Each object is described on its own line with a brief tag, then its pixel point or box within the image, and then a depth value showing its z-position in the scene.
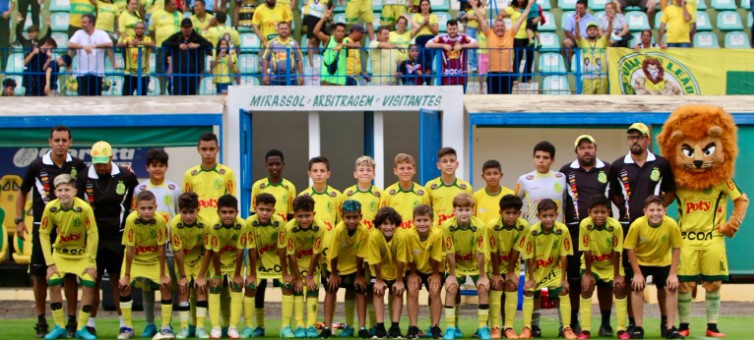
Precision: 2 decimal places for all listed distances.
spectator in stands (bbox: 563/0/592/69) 19.53
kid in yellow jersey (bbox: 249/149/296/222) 13.04
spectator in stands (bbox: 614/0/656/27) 21.41
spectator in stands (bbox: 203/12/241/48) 19.08
